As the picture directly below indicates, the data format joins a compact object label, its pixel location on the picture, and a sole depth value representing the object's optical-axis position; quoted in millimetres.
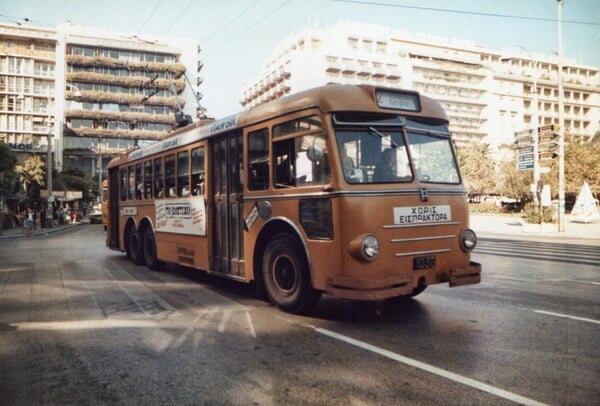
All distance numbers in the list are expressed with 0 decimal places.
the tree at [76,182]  61156
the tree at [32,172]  56375
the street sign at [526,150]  27406
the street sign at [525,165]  26988
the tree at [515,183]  45688
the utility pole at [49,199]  38125
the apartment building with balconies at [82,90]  80375
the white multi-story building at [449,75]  88812
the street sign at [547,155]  25638
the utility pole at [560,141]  25812
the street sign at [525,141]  29009
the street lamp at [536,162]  27547
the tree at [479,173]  56550
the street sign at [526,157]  27312
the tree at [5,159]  38575
